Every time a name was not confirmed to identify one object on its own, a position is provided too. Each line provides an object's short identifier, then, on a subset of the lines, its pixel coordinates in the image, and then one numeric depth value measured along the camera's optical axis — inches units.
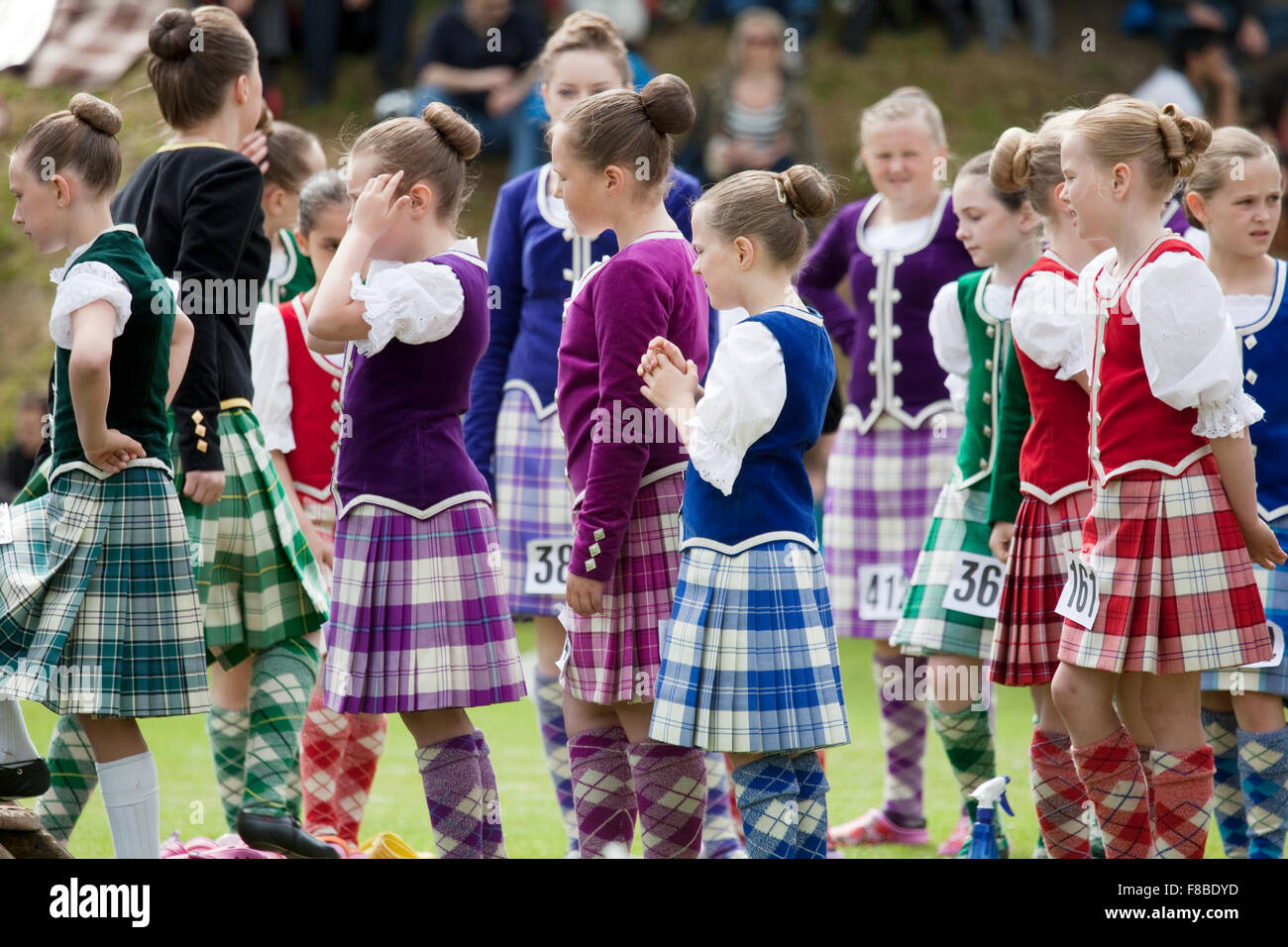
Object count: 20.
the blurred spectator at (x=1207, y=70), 740.0
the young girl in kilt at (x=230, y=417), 249.9
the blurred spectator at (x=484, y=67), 669.3
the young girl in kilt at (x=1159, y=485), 209.6
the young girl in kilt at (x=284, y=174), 309.3
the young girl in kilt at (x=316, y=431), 285.7
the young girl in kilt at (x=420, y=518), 224.2
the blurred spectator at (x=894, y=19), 843.4
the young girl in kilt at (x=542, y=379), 287.0
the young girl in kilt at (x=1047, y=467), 236.2
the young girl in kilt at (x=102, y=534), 221.6
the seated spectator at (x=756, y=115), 650.8
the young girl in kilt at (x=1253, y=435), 258.8
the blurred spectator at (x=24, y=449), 565.9
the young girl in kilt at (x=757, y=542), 209.3
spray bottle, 231.3
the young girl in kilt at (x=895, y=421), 314.2
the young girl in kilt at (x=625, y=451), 221.3
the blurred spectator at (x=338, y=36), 774.5
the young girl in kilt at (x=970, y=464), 269.9
